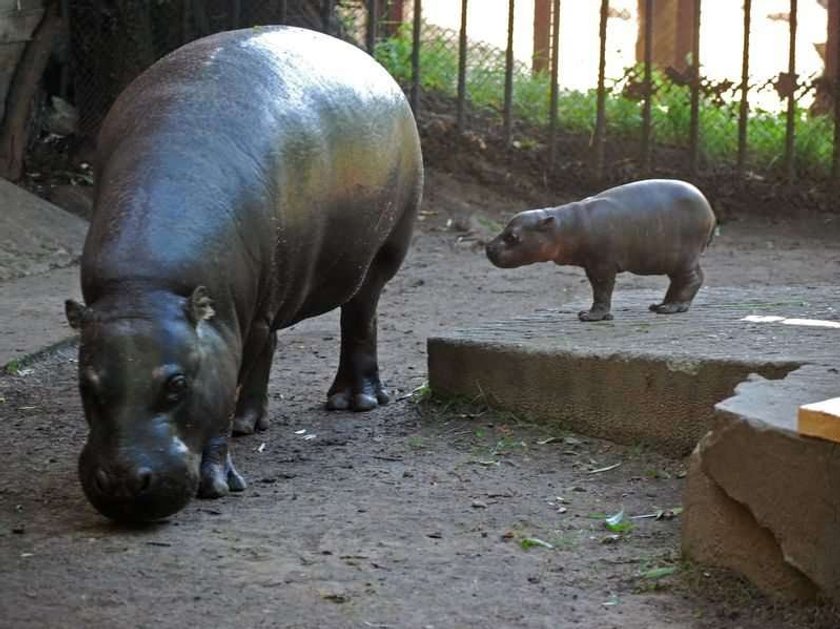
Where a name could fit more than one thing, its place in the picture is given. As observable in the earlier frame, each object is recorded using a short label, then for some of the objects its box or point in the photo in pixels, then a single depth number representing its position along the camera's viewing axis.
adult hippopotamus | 7.14
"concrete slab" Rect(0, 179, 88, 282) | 15.13
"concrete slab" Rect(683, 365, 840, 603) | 6.32
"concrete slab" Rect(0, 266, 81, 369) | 11.85
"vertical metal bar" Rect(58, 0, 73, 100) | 18.95
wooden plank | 6.12
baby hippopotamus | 10.42
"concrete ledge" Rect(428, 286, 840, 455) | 8.82
